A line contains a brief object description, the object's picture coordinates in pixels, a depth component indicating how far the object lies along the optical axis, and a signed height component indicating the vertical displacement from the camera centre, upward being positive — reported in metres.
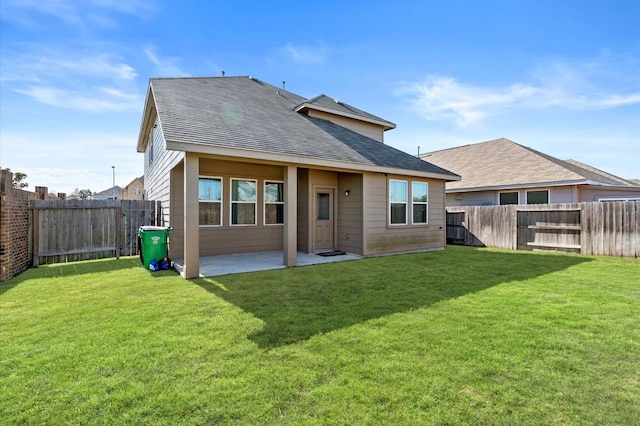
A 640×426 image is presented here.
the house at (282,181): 7.04 +0.98
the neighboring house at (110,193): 50.64 +3.59
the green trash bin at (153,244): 6.87 -0.75
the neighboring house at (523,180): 13.02 +1.51
